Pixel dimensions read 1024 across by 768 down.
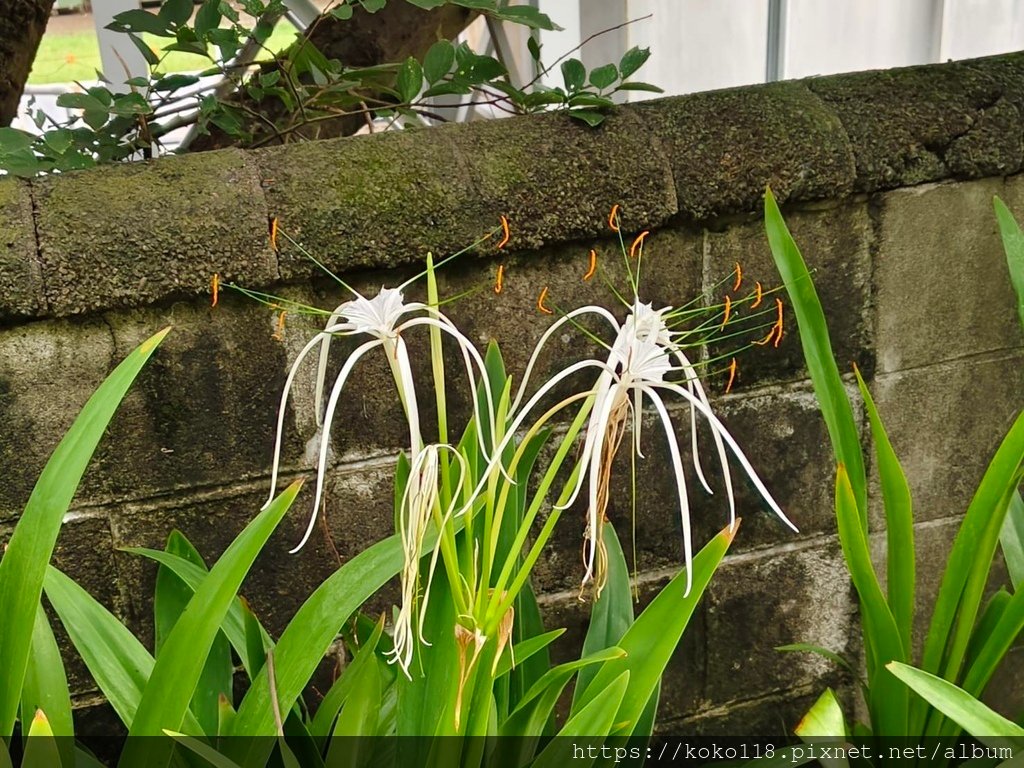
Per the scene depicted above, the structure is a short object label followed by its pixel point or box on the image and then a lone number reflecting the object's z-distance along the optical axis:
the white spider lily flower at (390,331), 0.72
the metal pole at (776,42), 2.22
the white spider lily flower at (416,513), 0.70
